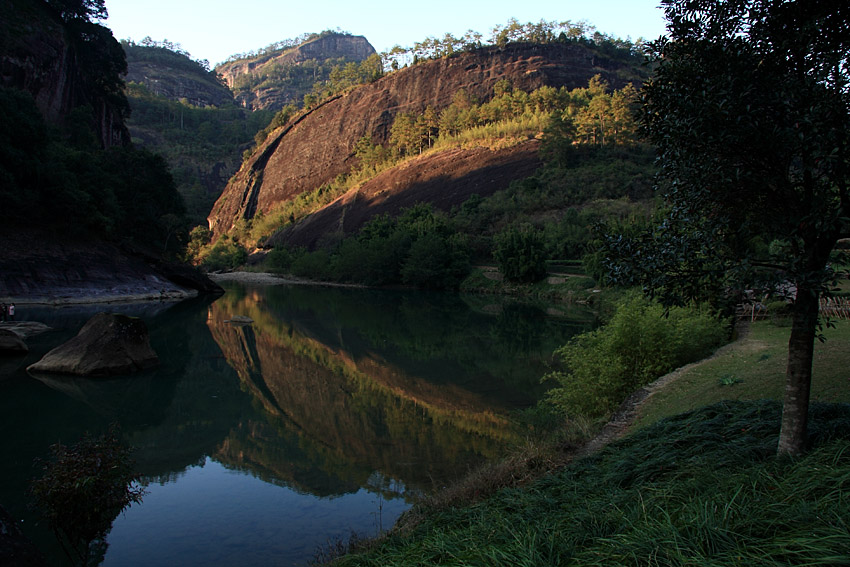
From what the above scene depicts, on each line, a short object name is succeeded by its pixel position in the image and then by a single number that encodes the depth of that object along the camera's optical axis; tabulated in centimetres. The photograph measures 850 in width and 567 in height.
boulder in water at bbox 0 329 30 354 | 1691
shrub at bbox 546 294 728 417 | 1041
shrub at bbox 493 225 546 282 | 4200
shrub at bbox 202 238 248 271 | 9019
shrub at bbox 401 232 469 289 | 4981
